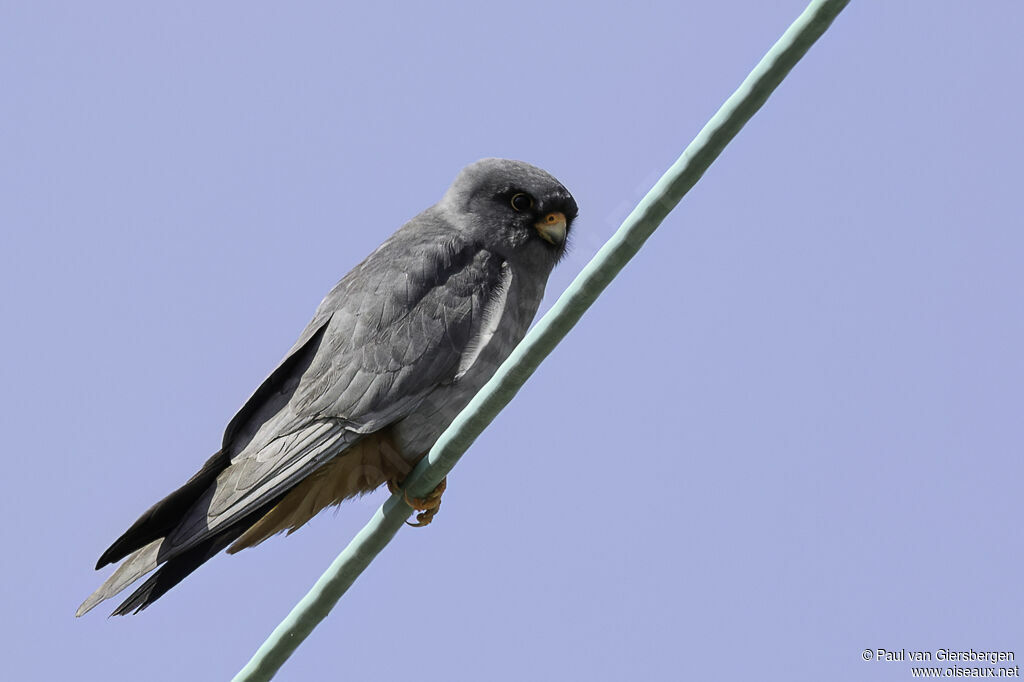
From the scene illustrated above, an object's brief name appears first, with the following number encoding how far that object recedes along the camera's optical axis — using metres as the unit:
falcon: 9.72
